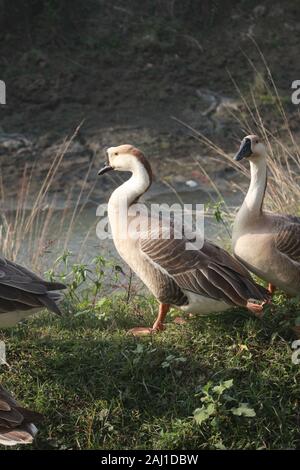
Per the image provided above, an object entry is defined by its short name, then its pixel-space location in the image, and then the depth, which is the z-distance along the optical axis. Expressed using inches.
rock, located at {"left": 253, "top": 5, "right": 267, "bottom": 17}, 900.6
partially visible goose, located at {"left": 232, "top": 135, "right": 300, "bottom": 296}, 348.8
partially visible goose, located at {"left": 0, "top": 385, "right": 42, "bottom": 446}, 269.7
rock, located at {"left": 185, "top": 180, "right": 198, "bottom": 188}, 657.6
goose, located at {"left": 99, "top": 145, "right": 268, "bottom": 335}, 331.0
